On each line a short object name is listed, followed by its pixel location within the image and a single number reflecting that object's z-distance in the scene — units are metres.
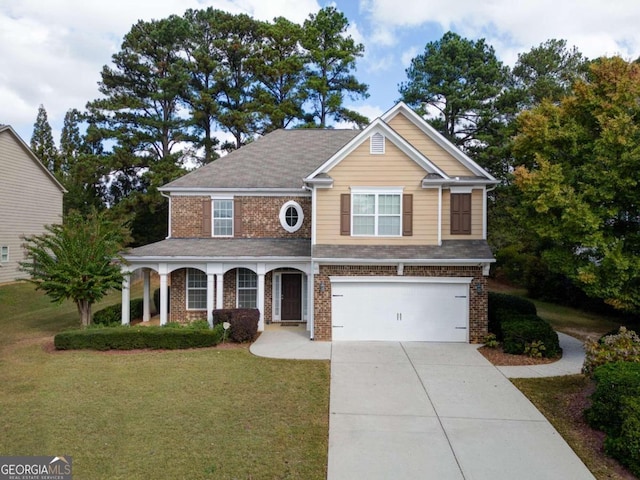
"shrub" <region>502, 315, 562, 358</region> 11.32
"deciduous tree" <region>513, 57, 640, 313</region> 10.21
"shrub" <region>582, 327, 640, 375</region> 8.18
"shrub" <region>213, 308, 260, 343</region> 12.72
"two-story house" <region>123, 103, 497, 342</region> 13.02
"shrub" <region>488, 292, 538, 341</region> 13.12
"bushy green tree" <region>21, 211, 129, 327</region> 12.78
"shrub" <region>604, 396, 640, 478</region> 5.80
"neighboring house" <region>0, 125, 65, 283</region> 23.48
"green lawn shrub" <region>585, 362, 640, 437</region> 6.50
